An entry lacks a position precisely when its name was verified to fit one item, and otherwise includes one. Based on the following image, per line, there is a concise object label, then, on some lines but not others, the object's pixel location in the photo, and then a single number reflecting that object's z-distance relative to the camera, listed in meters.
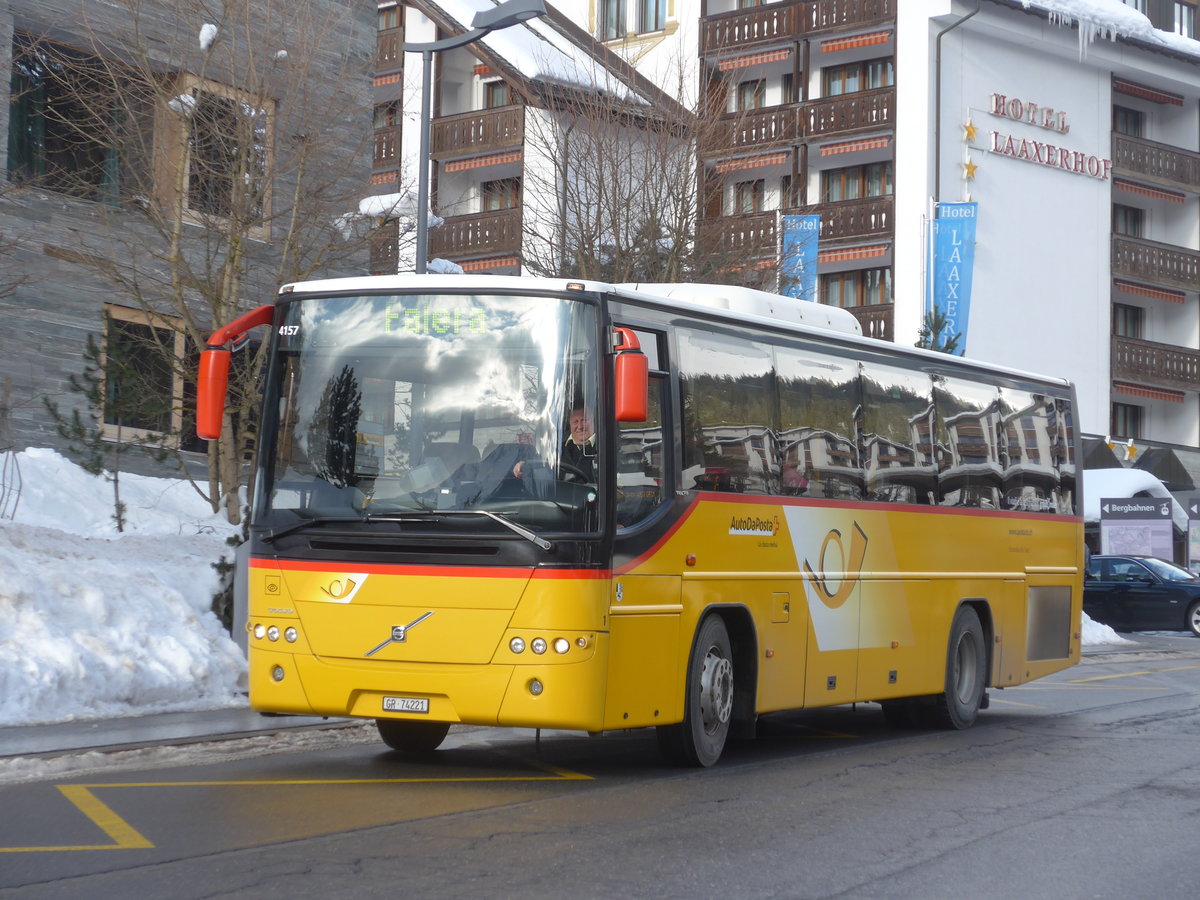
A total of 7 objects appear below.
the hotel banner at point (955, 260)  46.00
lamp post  18.66
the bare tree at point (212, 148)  19.31
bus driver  10.44
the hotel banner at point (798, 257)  29.17
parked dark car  34.53
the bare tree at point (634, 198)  26.84
